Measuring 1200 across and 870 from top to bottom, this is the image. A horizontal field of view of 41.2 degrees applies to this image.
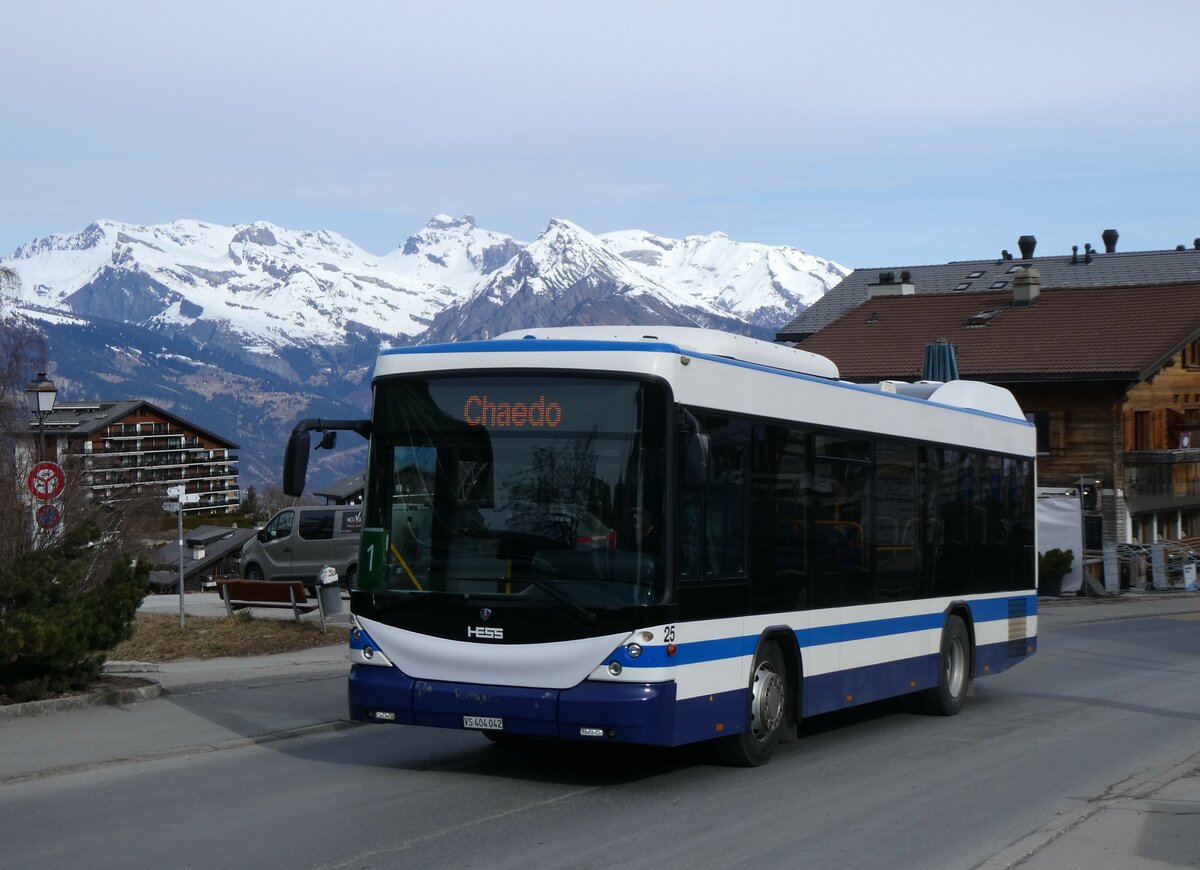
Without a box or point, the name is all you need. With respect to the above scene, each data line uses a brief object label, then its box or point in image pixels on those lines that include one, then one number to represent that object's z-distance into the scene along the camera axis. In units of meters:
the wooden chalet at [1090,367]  50.47
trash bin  23.47
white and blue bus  10.22
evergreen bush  13.41
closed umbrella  36.32
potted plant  41.44
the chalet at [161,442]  148.75
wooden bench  23.34
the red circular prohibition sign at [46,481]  15.96
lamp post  25.73
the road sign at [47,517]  14.98
